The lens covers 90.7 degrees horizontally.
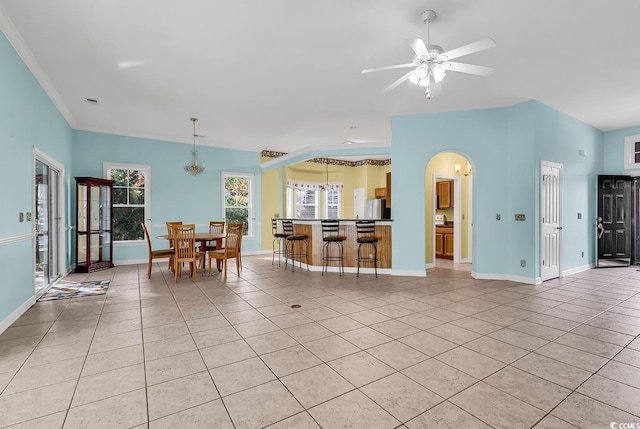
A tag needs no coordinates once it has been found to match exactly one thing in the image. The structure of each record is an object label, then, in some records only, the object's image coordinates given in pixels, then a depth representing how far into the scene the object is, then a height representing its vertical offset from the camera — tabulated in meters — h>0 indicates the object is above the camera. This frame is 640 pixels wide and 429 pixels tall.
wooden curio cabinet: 6.14 -0.18
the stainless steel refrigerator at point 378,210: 9.02 +0.11
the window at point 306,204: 9.87 +0.33
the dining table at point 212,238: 5.54 -0.43
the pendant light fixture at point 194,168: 6.29 +0.98
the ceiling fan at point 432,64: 2.64 +1.37
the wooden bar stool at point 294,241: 6.27 -0.58
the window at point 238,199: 8.34 +0.42
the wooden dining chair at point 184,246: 5.15 -0.52
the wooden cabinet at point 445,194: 7.48 +0.47
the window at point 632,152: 6.54 +1.27
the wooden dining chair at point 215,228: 6.91 -0.30
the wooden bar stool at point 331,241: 5.88 -0.53
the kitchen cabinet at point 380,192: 9.57 +0.66
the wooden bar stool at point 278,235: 6.52 -0.45
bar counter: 5.91 -0.60
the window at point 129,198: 6.96 +0.38
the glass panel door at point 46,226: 4.52 -0.17
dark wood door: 6.60 -0.13
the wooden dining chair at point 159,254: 5.56 -0.69
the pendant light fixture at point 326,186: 9.60 +0.86
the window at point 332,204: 10.25 +0.33
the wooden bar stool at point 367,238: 5.67 -0.44
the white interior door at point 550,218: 5.21 -0.08
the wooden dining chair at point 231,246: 5.47 -0.56
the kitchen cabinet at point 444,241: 7.59 -0.68
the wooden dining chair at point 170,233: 5.84 -0.35
